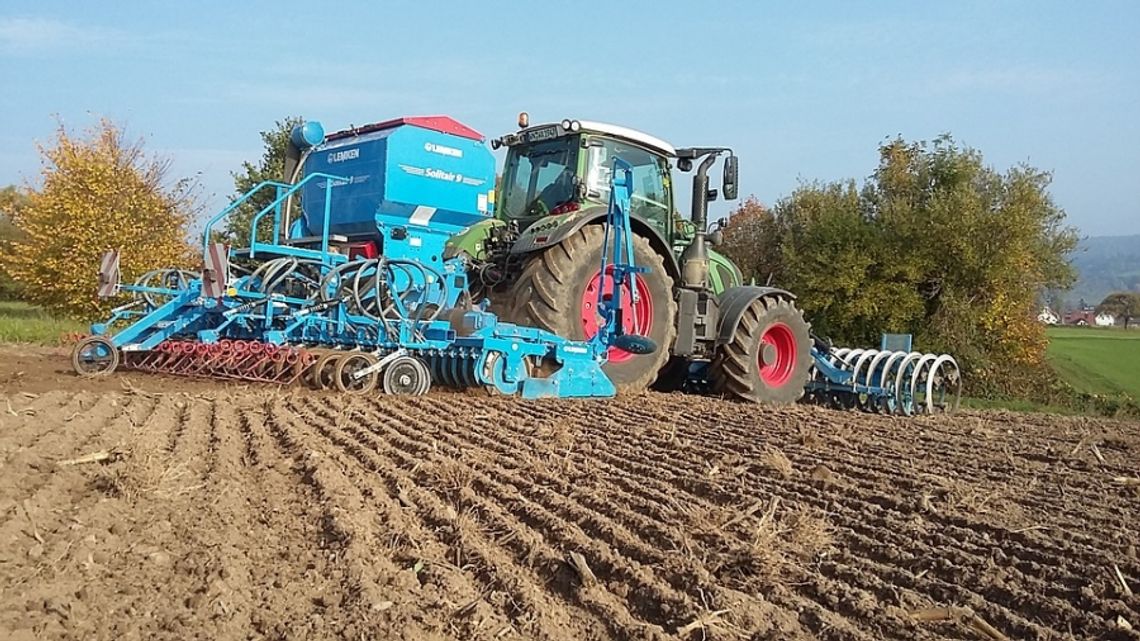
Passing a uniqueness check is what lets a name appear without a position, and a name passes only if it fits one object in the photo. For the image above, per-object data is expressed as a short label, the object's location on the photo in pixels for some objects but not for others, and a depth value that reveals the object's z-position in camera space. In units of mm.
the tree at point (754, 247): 24892
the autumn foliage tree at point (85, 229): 18828
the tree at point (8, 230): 20922
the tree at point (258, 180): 21438
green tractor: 7480
